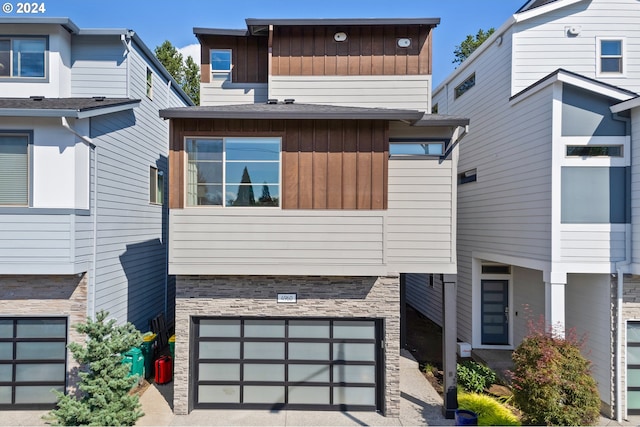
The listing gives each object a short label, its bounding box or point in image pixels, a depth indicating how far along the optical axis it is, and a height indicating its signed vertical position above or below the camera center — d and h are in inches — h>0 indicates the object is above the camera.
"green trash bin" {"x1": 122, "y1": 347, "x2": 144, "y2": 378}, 330.0 -126.9
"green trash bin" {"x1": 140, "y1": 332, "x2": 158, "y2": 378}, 354.0 -128.1
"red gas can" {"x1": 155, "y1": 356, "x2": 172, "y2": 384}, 340.8 -138.1
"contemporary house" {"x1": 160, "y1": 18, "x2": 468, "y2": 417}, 280.5 -19.0
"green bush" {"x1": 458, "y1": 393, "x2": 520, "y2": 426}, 268.1 -139.6
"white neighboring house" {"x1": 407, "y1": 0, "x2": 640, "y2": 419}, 303.1 +30.6
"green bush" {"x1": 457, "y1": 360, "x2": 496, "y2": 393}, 329.1 -139.1
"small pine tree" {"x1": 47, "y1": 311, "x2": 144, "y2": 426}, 246.8 -114.6
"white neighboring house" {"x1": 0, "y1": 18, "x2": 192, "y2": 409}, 273.6 +18.6
